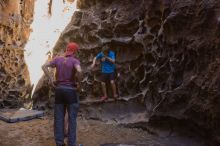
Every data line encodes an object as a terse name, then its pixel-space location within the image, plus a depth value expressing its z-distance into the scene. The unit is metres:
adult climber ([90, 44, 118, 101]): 7.86
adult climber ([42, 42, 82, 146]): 4.99
